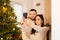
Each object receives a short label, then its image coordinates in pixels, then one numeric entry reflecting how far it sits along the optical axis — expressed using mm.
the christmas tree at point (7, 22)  1841
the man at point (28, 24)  2003
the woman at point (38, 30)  1915
